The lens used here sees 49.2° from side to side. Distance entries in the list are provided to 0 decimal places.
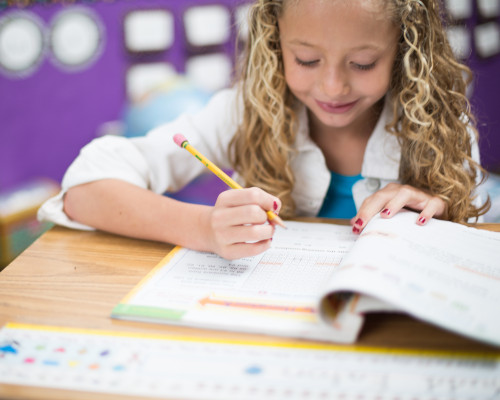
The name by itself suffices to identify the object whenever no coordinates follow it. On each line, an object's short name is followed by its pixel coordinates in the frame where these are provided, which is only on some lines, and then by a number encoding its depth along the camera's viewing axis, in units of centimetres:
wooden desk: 55
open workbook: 54
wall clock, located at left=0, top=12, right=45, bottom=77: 216
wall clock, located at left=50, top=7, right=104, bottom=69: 221
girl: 80
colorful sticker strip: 47
